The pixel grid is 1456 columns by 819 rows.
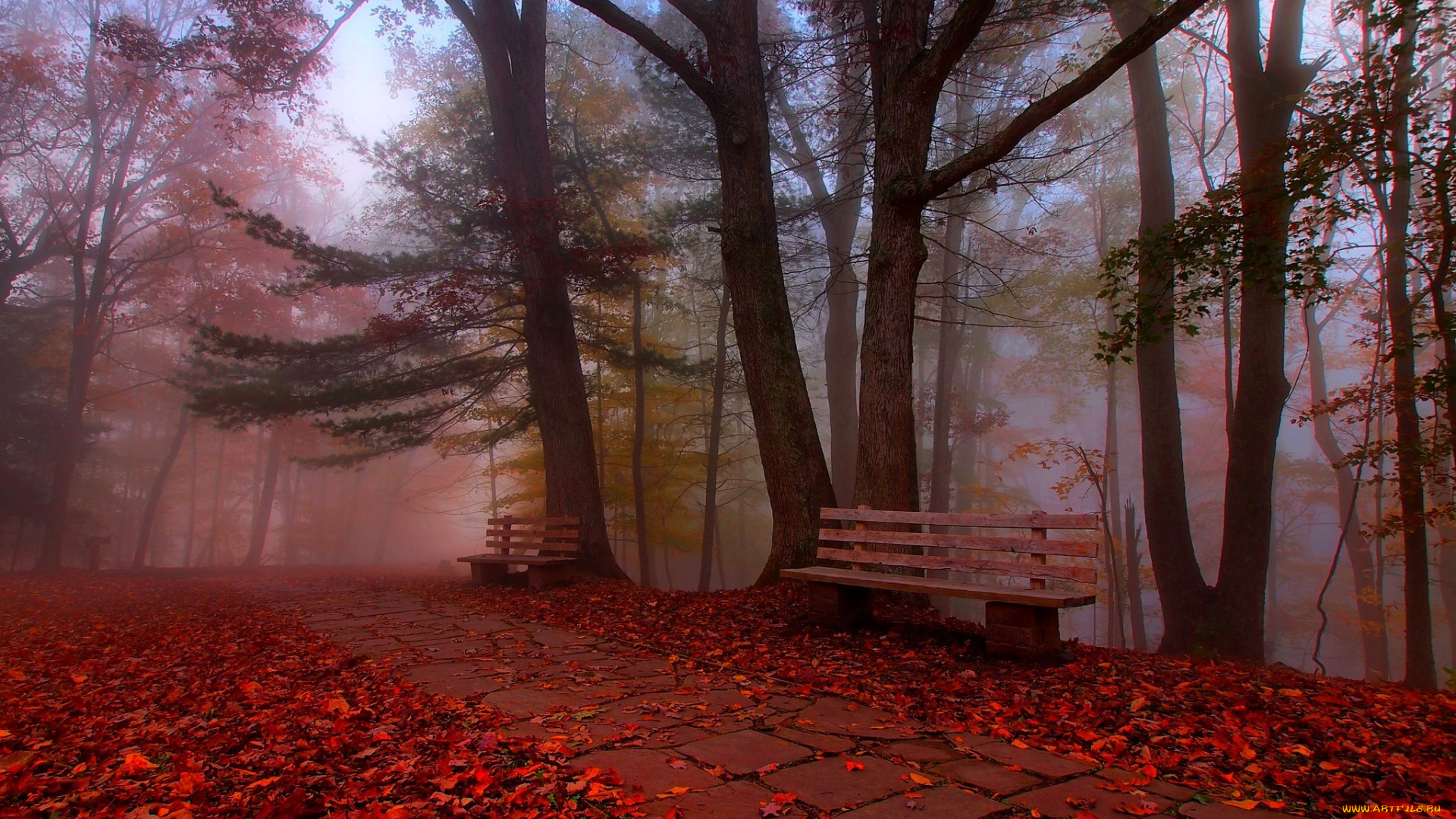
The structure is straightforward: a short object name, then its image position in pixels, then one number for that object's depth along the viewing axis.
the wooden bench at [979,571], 4.31
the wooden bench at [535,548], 8.91
